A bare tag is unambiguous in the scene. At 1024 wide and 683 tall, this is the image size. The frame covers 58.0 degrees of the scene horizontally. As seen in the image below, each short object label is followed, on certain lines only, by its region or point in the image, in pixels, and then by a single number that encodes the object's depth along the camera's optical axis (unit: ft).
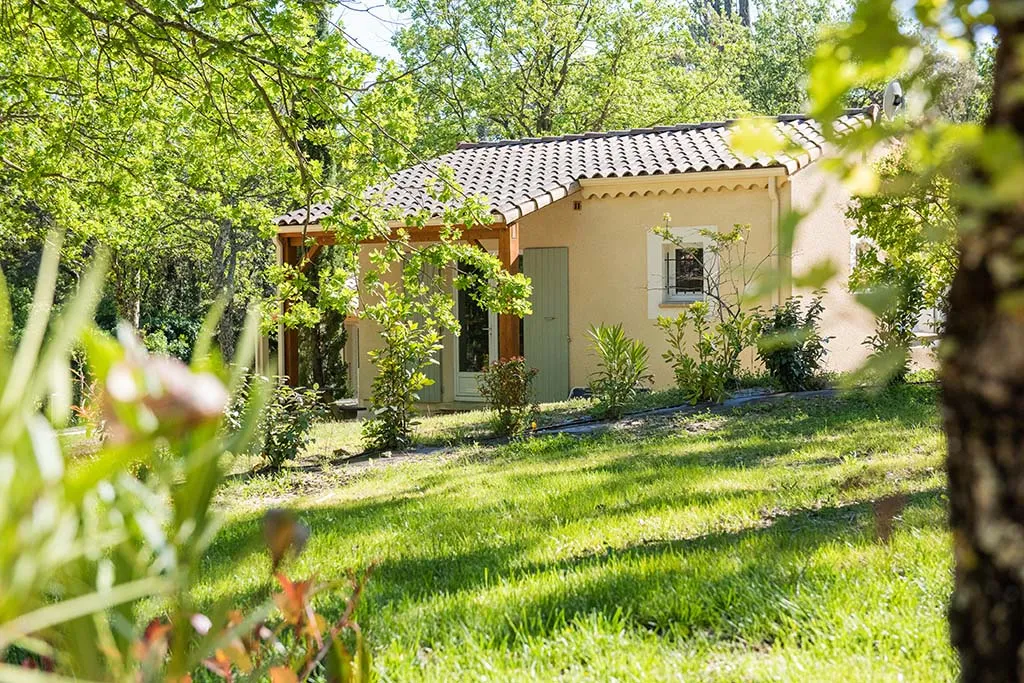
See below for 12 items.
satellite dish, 40.63
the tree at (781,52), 104.06
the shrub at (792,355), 35.97
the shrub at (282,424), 28.19
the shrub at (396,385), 31.91
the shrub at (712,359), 35.45
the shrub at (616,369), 34.83
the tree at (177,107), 20.75
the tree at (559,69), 78.07
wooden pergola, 40.01
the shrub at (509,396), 32.60
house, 43.42
